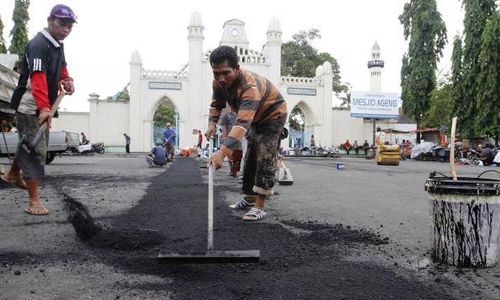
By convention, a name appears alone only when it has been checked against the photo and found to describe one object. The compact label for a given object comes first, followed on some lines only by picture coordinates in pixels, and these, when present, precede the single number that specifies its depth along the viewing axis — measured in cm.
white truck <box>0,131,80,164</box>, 1554
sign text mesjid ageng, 4175
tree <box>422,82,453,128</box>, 3769
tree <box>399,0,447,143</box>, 3731
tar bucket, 334
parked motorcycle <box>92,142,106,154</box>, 3479
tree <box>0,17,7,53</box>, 2691
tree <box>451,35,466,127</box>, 3247
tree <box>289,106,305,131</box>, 5338
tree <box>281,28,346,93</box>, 5422
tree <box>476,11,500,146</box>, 2844
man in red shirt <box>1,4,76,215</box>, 466
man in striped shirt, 429
